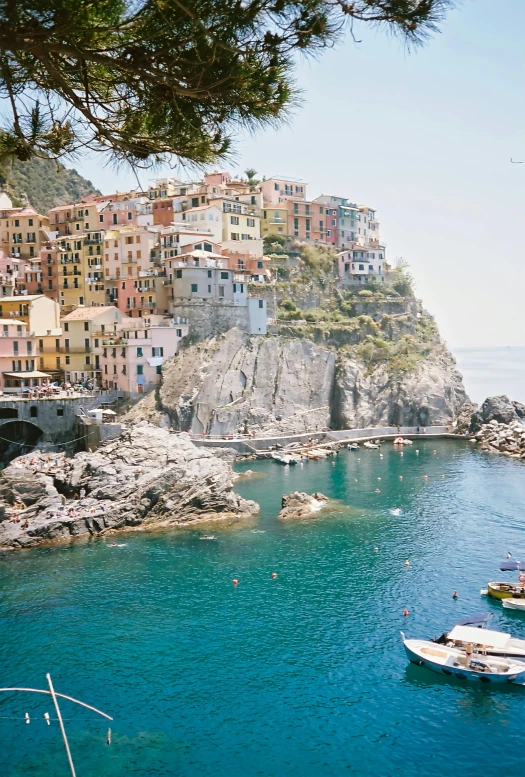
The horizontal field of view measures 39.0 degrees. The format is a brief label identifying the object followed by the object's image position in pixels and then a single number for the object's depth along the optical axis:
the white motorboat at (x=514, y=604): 35.84
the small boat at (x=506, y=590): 36.59
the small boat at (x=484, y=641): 30.31
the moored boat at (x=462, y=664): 29.34
